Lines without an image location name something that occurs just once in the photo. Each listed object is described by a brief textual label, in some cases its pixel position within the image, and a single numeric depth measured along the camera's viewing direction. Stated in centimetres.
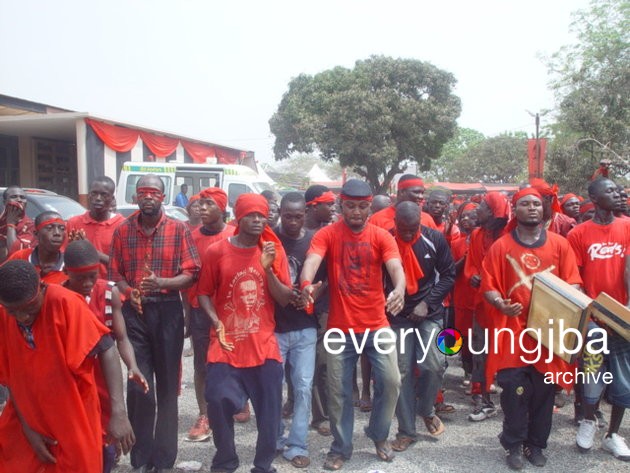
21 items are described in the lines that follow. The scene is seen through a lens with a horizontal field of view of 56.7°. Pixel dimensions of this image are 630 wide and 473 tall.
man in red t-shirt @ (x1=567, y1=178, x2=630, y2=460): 436
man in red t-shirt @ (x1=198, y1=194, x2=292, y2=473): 372
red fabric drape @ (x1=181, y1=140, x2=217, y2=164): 2198
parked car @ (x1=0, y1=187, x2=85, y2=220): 884
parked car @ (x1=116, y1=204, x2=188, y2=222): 1166
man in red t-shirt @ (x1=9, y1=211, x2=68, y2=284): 381
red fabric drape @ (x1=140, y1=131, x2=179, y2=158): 1983
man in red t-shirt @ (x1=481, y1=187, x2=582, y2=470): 412
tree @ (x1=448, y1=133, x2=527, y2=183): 5947
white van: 1416
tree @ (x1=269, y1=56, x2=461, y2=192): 2762
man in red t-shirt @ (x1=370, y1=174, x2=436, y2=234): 547
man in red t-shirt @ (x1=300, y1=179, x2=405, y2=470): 415
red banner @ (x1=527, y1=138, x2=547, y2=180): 2120
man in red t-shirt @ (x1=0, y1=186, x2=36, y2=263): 521
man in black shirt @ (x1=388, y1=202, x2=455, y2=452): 452
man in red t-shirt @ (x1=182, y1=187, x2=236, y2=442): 477
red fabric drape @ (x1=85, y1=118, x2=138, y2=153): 1752
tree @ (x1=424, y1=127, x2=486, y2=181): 6456
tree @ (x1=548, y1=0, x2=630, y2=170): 1684
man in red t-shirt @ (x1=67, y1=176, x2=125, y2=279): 483
